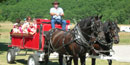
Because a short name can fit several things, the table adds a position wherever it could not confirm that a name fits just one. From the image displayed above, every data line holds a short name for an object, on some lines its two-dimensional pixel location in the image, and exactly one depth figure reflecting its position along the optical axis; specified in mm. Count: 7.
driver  11828
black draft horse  10680
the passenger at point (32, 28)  12305
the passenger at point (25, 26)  12938
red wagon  11900
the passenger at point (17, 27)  13914
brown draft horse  9415
